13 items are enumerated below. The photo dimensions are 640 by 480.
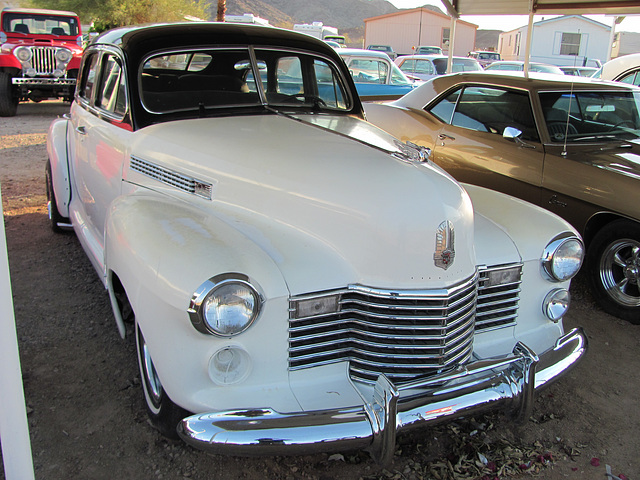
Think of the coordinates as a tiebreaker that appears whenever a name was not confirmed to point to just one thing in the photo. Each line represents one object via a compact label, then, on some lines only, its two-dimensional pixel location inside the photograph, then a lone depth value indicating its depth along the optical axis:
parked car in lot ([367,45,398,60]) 32.37
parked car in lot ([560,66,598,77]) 18.64
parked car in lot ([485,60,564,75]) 18.08
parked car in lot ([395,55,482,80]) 16.83
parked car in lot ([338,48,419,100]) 10.52
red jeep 11.31
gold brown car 3.86
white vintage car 1.99
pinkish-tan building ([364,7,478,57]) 44.25
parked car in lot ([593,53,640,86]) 8.08
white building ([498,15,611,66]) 36.34
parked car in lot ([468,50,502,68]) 31.75
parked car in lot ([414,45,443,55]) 30.56
